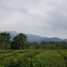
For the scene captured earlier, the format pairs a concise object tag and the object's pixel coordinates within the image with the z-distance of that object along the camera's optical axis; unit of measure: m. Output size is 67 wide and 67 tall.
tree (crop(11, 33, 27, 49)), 36.32
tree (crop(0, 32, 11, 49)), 38.06
